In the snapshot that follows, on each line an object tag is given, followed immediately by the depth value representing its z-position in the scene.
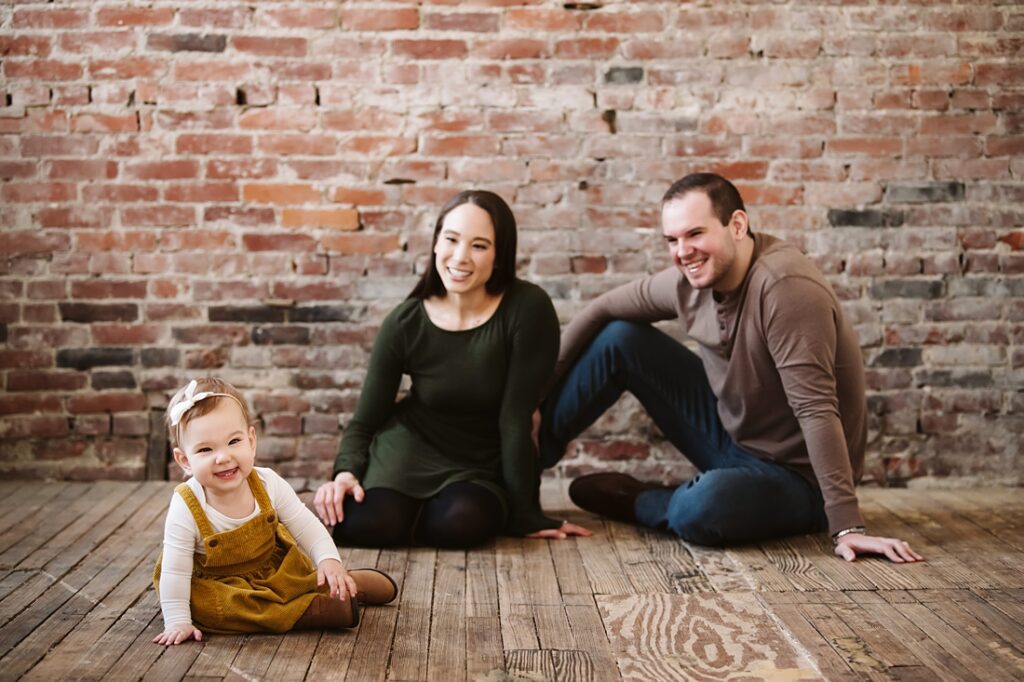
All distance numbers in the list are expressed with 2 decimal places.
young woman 2.81
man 2.70
